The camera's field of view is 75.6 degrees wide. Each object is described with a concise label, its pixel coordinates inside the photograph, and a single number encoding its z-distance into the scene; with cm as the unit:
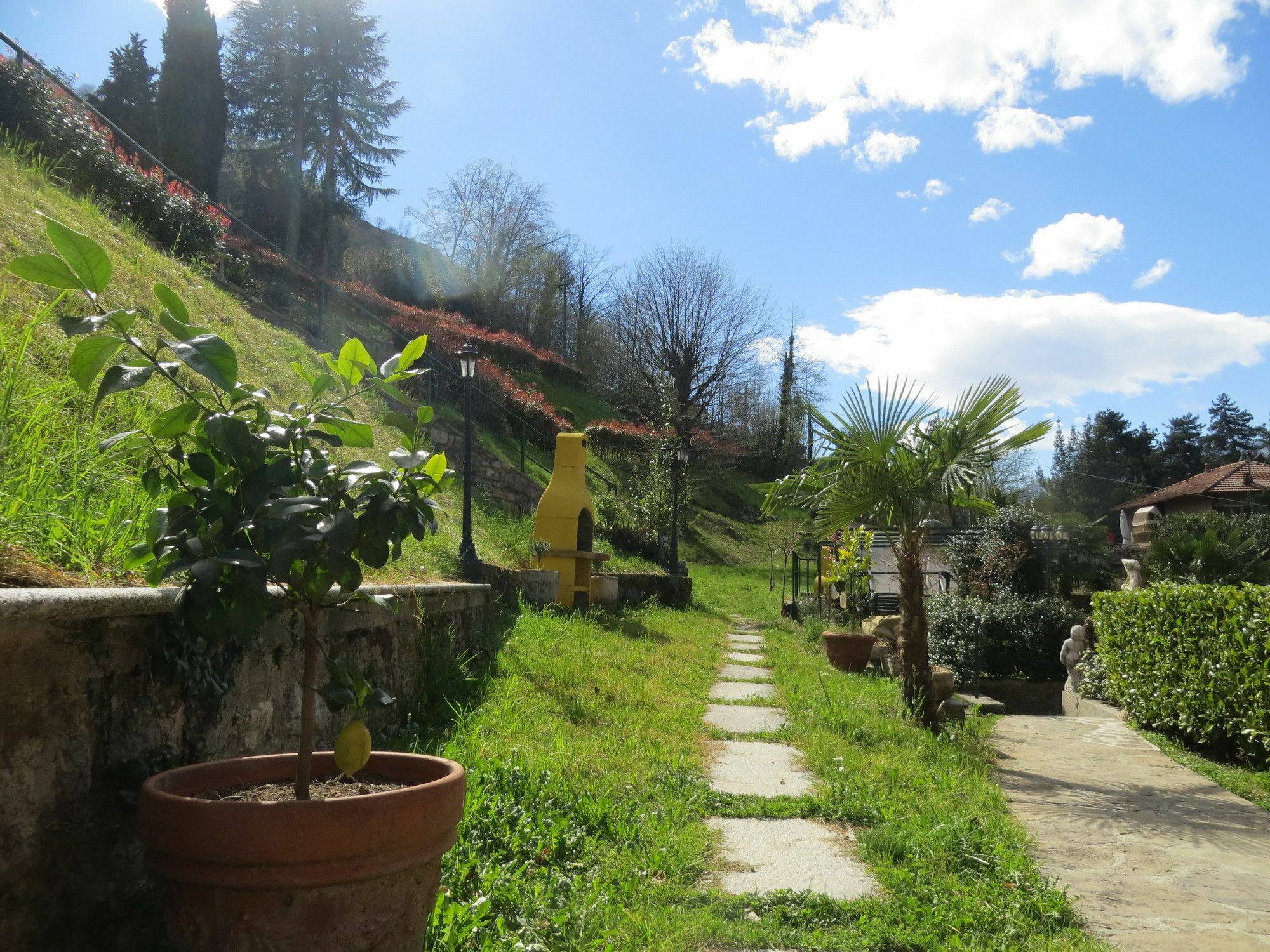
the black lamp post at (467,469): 703
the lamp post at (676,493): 1540
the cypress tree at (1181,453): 4366
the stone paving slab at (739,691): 655
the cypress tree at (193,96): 2159
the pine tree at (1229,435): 4581
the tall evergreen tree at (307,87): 2464
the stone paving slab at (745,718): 544
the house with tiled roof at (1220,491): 2820
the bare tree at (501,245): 3209
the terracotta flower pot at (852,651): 843
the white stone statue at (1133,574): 1084
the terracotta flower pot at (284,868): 158
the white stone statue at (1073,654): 898
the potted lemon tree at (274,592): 160
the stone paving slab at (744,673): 772
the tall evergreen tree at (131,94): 2225
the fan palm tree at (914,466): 547
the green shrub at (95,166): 922
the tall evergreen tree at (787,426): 3422
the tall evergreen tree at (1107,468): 4444
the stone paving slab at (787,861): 286
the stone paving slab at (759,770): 402
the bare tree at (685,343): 2830
